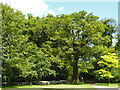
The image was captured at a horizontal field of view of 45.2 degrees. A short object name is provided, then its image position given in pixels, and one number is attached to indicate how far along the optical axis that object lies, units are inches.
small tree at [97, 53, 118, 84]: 677.5
